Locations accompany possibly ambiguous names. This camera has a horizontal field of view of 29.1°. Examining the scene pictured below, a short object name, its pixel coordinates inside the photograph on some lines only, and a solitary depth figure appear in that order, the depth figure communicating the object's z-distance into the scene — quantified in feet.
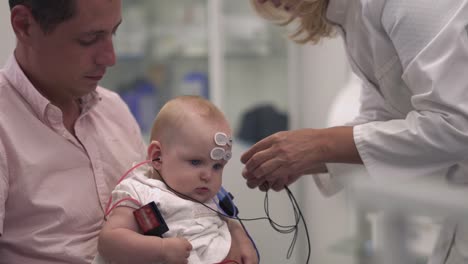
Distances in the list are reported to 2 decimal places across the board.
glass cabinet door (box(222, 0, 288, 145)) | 10.37
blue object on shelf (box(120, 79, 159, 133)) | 13.21
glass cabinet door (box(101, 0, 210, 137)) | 13.29
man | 4.16
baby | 4.10
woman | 4.00
